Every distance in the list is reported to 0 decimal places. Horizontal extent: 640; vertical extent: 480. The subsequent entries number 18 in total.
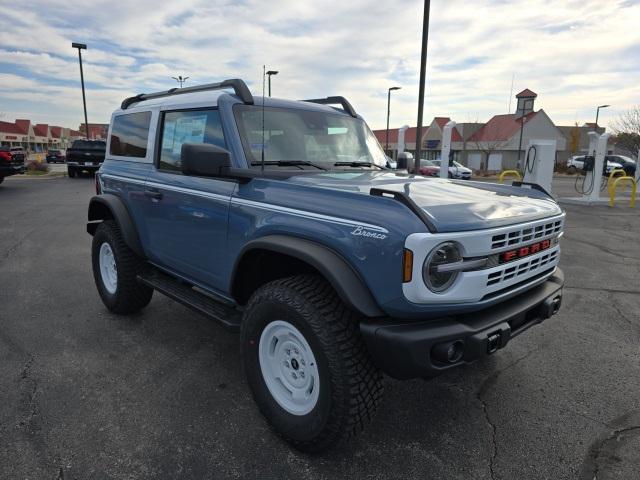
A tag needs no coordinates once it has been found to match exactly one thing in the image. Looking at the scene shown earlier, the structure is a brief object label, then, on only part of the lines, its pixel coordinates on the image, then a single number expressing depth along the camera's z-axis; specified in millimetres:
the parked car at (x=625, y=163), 34219
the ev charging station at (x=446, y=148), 15358
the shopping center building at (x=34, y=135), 79875
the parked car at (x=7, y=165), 15195
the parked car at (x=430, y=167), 27430
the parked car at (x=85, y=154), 21609
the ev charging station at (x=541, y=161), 11578
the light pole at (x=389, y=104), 34094
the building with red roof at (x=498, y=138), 51344
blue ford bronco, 2105
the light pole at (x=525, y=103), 52169
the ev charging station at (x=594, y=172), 14516
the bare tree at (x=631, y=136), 40312
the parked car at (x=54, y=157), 49028
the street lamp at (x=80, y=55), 27366
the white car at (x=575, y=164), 41469
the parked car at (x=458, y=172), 27805
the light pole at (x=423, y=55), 9664
